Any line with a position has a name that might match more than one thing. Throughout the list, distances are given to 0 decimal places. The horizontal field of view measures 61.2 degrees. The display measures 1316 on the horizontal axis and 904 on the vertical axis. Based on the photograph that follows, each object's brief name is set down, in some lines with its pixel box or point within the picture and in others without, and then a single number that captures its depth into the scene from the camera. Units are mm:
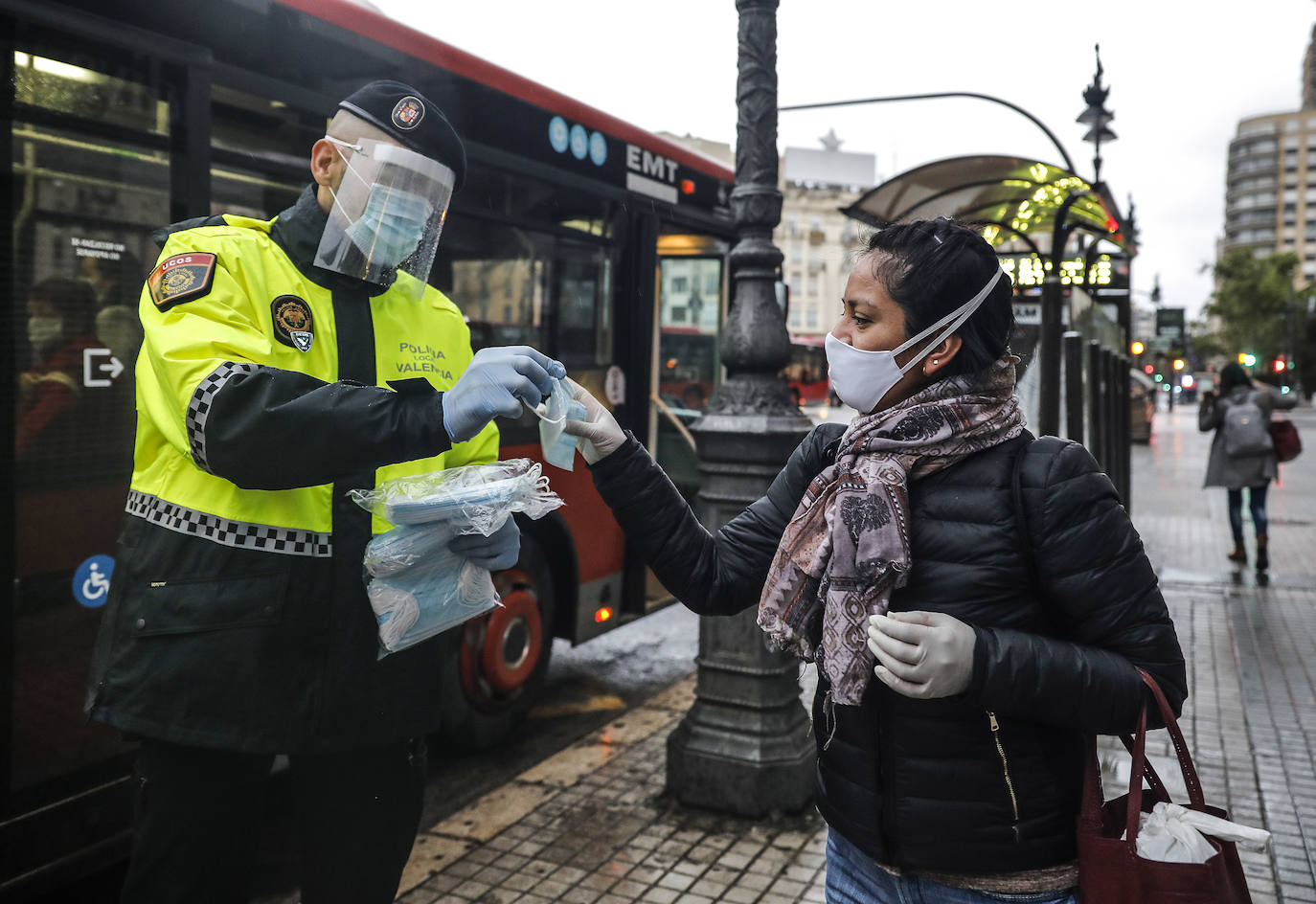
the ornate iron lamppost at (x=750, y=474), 4199
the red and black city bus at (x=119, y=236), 3160
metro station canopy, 7965
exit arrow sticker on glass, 3322
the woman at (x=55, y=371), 3176
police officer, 1807
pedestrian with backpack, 9938
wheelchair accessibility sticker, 3316
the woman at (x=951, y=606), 1612
